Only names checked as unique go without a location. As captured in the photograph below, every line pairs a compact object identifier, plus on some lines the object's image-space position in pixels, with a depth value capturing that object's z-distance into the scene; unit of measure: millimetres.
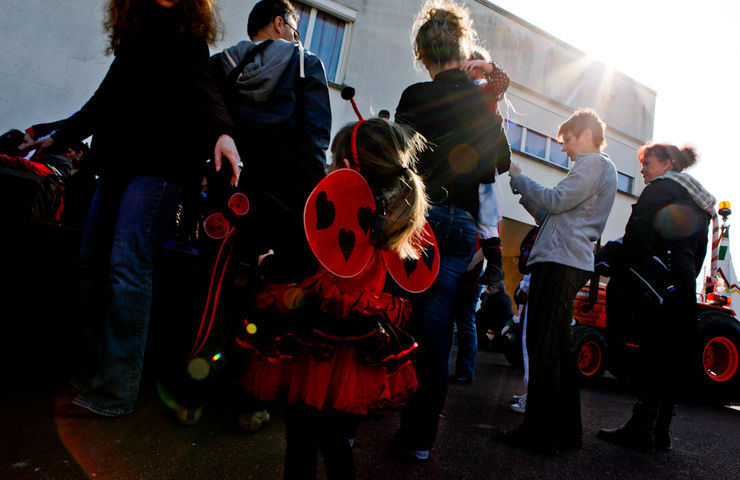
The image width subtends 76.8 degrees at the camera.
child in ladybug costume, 1242
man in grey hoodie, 2074
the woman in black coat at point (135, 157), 1848
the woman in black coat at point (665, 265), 2479
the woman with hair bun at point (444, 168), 1937
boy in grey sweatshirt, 2168
